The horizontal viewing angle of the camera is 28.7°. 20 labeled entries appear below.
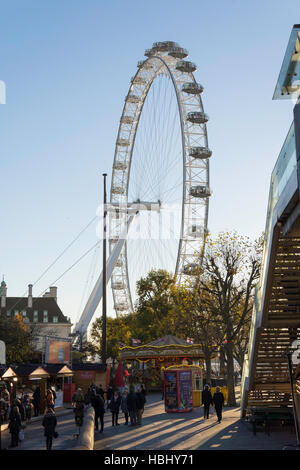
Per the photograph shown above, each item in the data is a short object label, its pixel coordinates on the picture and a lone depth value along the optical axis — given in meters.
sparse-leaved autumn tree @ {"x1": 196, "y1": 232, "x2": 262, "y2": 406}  32.28
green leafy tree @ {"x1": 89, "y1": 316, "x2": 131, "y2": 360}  72.56
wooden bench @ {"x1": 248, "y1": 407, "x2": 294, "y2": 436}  19.19
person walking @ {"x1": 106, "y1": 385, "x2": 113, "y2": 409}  28.58
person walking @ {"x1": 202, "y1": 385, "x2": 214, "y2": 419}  24.08
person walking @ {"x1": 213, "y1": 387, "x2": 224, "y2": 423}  23.00
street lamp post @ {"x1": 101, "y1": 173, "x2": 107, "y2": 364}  34.88
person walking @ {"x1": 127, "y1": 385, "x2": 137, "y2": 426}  21.62
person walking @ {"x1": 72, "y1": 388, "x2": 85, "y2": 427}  18.22
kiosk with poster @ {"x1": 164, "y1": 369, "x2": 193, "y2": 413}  27.70
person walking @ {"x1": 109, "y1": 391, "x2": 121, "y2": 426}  22.06
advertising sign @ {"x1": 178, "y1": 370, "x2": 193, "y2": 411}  27.77
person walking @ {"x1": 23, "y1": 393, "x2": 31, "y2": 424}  23.99
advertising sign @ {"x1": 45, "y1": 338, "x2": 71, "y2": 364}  30.83
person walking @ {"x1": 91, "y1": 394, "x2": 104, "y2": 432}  19.77
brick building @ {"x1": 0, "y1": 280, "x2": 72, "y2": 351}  92.29
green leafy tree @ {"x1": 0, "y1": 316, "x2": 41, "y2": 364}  49.22
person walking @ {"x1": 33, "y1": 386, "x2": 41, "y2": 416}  27.05
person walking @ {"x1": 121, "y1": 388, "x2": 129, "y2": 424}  22.33
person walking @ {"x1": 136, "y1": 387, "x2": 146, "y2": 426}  21.97
